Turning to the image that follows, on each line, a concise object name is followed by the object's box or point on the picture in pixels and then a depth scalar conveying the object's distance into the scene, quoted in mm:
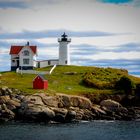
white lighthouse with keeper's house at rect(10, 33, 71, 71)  144625
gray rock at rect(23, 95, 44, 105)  106188
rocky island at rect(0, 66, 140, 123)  105688
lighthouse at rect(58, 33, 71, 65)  147875
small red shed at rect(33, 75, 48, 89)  120000
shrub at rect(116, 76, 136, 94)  121750
